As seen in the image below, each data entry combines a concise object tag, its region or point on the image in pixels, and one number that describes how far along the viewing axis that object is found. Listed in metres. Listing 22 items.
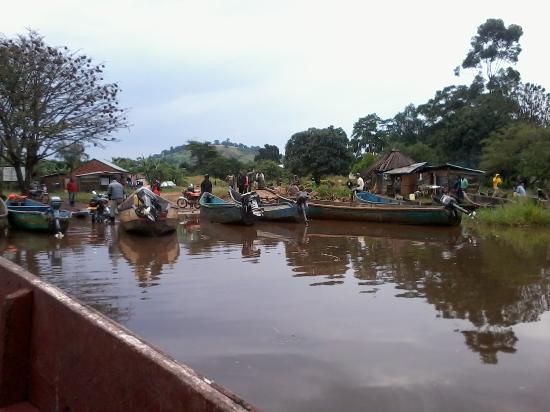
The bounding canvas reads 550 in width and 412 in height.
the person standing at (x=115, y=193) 18.00
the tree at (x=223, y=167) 44.41
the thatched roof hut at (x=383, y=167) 32.03
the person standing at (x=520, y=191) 20.23
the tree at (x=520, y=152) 22.47
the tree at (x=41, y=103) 20.06
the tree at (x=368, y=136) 51.62
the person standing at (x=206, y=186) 21.01
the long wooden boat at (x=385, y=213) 17.16
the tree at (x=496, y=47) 43.06
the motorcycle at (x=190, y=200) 26.33
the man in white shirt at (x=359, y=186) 23.49
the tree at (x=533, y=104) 37.47
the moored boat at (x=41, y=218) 14.05
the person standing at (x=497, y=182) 23.88
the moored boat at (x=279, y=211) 18.89
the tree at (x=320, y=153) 38.12
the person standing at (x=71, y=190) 23.19
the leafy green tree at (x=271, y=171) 40.12
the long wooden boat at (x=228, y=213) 17.89
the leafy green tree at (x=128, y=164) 43.30
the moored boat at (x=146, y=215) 14.19
